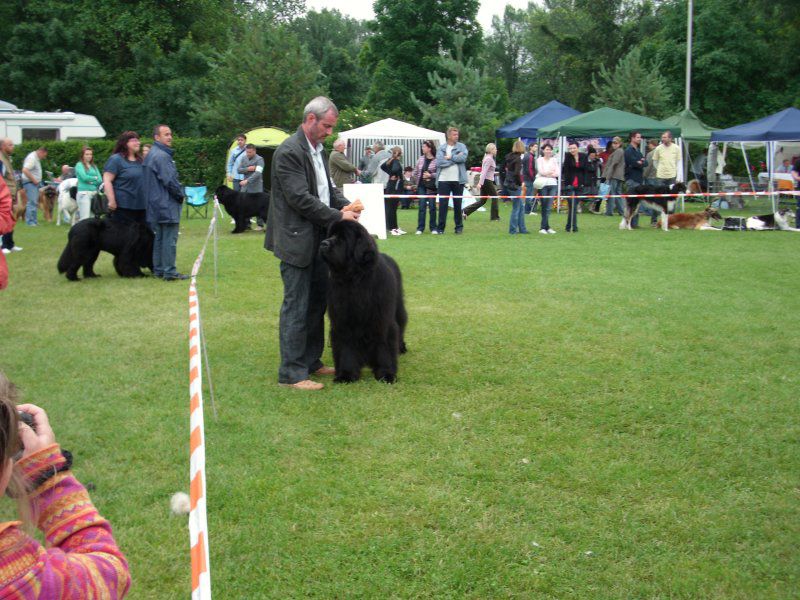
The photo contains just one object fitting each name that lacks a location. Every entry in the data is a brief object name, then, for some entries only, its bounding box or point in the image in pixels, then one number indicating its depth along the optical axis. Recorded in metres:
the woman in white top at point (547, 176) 18.30
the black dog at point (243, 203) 18.44
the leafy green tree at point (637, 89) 35.68
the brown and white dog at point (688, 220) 19.80
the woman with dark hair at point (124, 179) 11.38
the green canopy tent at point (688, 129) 26.56
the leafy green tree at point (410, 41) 47.26
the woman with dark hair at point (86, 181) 17.41
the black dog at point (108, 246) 11.59
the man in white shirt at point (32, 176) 17.62
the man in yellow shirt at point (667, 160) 20.31
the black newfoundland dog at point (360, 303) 5.92
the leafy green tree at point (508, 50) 81.19
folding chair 24.39
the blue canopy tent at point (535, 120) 30.16
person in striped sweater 1.45
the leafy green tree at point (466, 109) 32.98
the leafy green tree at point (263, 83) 27.97
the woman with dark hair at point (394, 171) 19.91
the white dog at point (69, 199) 19.33
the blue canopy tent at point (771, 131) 22.60
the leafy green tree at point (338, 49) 63.29
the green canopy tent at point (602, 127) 22.69
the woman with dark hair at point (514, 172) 20.66
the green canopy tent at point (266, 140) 25.41
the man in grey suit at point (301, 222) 6.01
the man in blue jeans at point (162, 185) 10.95
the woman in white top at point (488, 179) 20.68
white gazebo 26.98
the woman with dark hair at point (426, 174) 19.23
